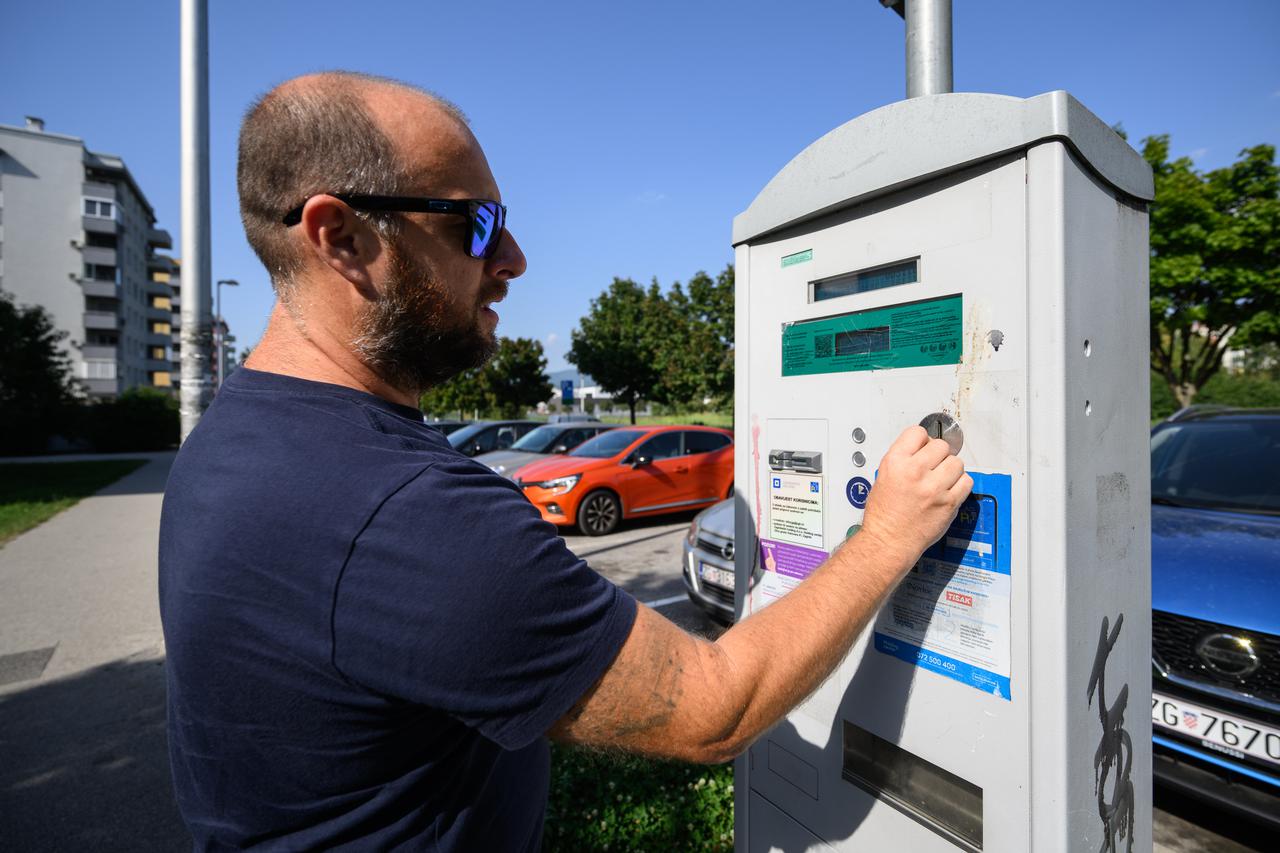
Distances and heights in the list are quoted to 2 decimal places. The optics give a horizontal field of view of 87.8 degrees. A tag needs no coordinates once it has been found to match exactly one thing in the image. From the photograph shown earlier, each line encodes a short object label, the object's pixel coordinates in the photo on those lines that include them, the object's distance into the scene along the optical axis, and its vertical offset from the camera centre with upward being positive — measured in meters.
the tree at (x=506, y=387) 30.62 +1.78
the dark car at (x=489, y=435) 13.18 -0.21
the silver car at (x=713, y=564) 4.78 -1.04
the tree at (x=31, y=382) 20.44 +1.51
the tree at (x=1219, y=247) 12.74 +3.46
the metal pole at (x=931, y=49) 1.69 +0.96
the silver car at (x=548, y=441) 11.34 -0.30
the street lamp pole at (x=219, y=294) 25.09 +5.23
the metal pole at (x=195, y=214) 3.98 +1.33
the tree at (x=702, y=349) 21.95 +2.55
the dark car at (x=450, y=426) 15.25 -0.02
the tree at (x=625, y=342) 24.78 +3.14
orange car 8.76 -0.72
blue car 2.26 -0.86
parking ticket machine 1.16 -0.05
